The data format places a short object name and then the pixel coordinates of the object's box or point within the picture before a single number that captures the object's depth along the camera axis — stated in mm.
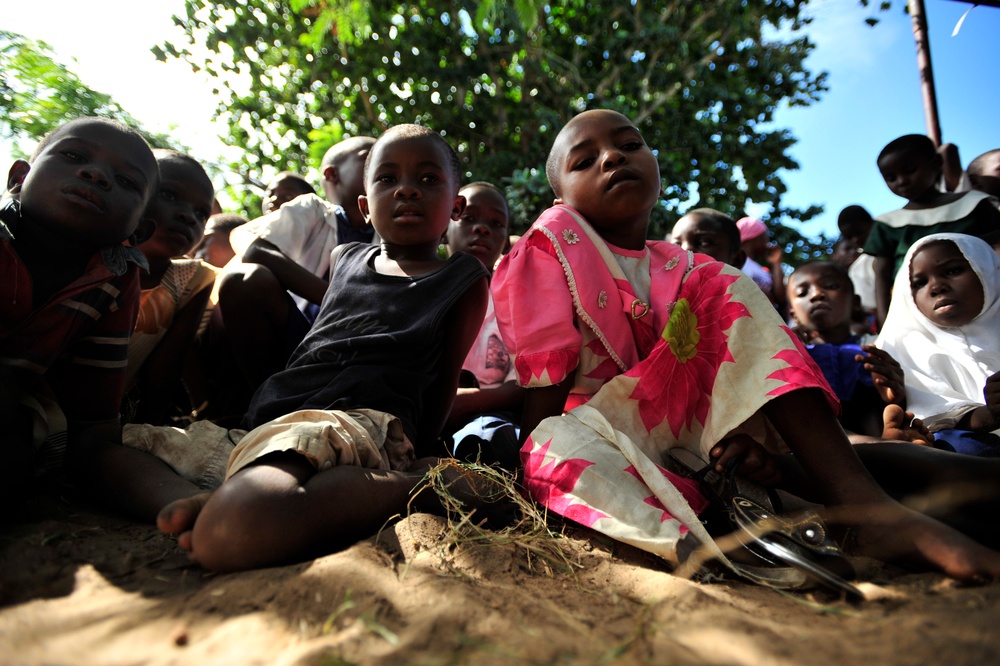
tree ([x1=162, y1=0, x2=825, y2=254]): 6309
